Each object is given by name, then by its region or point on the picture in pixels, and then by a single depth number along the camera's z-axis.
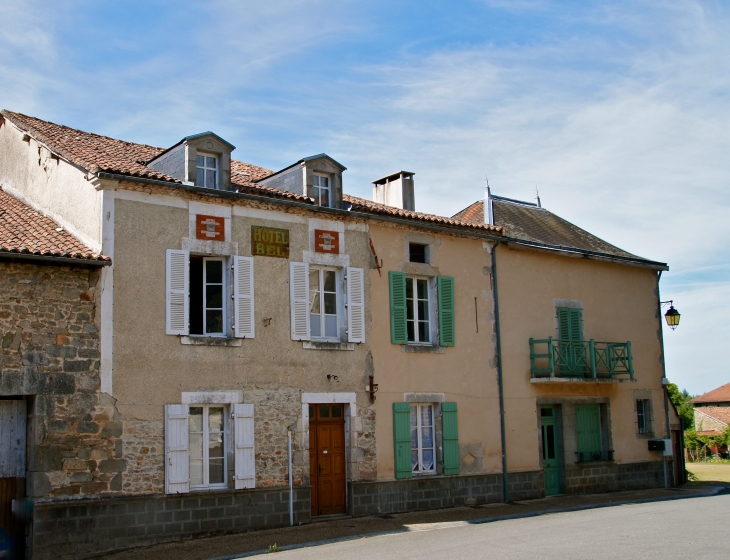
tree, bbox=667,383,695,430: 39.72
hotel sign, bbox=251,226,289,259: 13.76
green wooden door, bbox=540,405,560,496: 17.64
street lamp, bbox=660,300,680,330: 20.17
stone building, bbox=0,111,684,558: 11.95
